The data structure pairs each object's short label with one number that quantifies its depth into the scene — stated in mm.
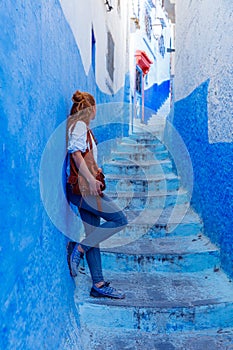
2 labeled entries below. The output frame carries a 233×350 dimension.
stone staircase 2611
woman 2539
